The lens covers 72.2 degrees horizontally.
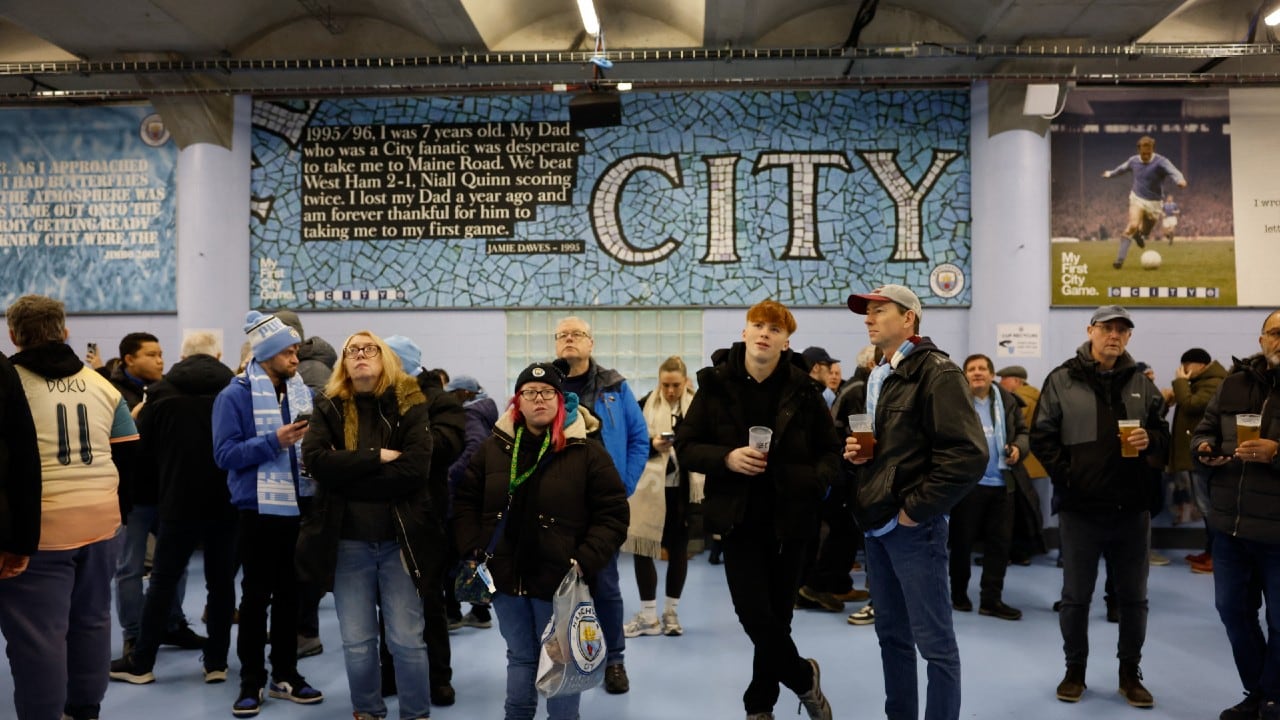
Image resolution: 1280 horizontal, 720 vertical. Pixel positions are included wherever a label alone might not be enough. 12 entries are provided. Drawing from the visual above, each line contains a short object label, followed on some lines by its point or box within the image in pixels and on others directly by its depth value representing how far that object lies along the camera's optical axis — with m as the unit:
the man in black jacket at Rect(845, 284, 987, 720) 2.82
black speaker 7.14
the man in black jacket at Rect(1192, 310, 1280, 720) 3.42
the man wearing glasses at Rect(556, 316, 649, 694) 4.02
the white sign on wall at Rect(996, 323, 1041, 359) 7.78
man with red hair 3.20
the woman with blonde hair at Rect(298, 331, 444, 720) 3.16
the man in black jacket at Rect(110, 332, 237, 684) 4.05
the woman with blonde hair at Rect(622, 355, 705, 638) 4.95
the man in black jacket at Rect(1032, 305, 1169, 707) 3.79
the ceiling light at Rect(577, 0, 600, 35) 6.54
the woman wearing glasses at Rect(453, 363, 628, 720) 2.98
